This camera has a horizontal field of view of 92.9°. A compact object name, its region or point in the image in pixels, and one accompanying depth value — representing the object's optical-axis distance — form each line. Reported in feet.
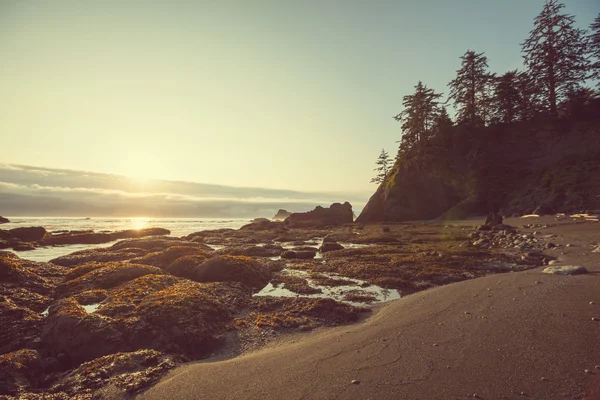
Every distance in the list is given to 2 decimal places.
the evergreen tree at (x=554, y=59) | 158.30
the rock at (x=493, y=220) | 96.05
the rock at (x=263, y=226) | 188.55
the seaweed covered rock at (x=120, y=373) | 17.25
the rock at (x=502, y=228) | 86.09
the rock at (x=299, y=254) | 72.28
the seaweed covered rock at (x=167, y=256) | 57.00
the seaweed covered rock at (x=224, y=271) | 44.09
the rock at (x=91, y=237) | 127.05
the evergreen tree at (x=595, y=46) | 155.63
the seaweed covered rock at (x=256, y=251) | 79.33
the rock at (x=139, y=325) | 22.97
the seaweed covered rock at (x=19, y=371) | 17.42
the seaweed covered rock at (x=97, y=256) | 62.75
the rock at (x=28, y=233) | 125.01
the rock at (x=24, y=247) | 100.66
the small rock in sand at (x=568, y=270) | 33.65
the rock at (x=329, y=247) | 81.77
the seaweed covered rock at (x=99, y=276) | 39.17
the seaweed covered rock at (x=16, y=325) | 24.21
